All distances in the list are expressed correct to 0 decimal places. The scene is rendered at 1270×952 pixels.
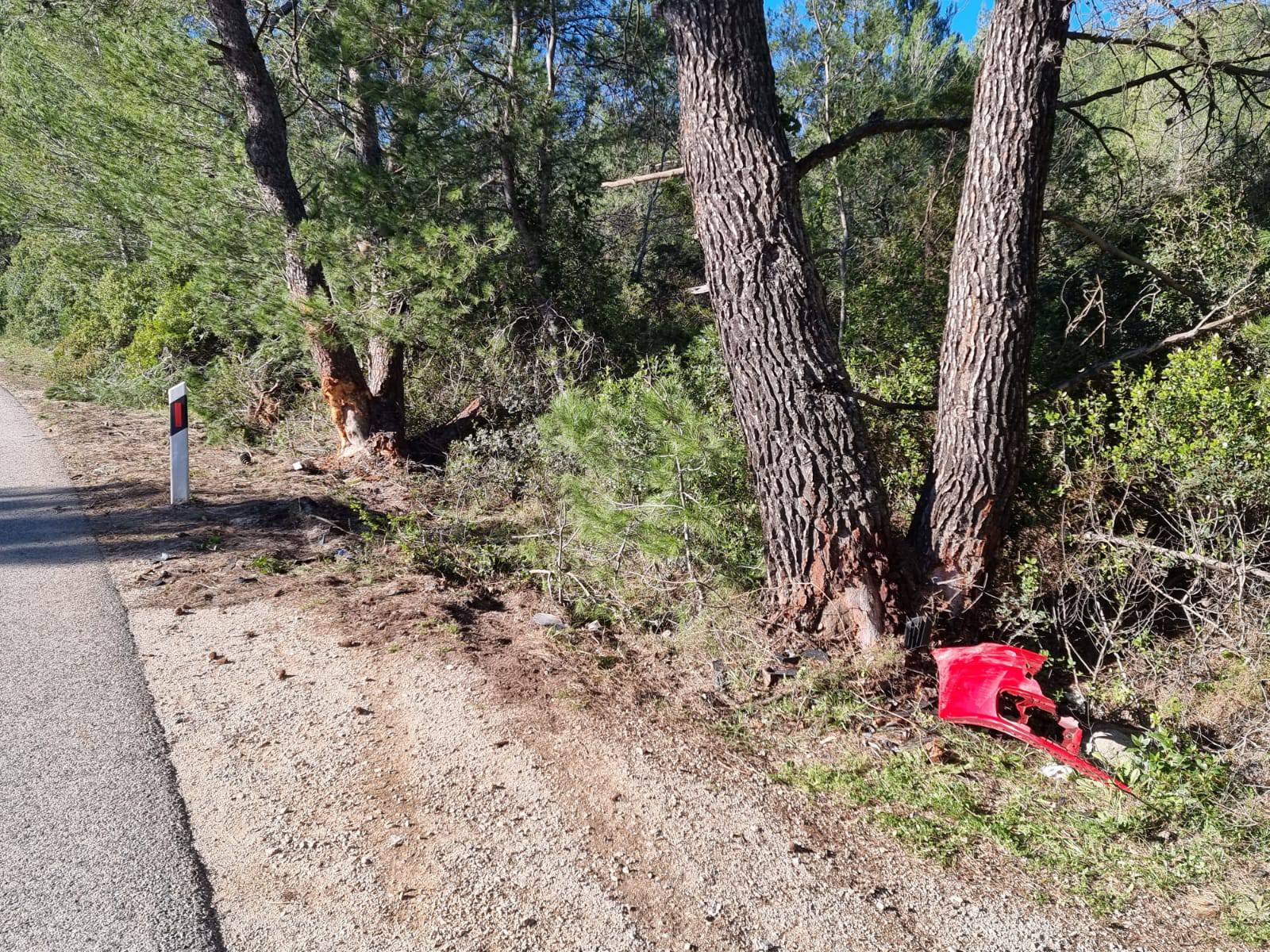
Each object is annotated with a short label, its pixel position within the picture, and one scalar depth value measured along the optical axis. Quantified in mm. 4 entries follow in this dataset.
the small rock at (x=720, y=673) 4609
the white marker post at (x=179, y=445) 7352
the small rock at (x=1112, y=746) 3971
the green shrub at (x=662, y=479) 5184
